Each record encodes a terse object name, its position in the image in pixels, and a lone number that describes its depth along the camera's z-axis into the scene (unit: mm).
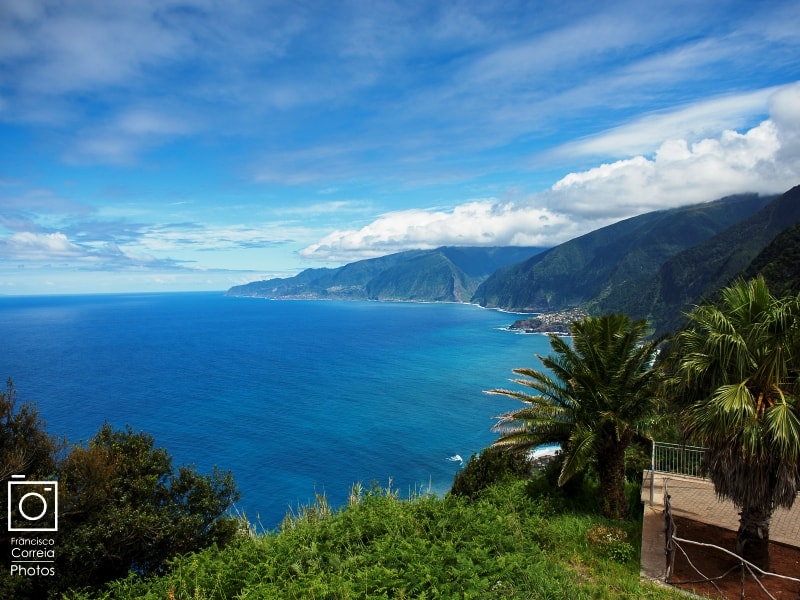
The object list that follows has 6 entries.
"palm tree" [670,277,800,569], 7836
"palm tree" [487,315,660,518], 12328
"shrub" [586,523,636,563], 9672
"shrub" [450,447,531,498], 15349
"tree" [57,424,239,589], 10289
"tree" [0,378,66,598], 10758
